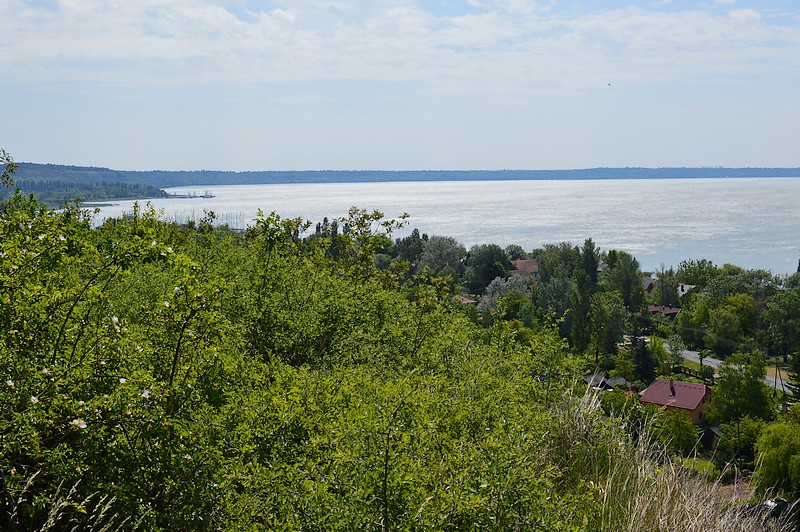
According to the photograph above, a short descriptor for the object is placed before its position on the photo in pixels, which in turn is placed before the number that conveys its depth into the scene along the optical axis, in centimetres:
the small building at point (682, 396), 4391
